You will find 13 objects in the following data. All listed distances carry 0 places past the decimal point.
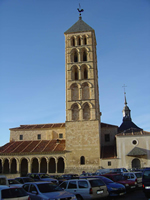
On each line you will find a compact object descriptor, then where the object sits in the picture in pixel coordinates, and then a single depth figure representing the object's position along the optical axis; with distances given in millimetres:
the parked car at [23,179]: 17734
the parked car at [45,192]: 10325
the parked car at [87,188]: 12391
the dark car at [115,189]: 14013
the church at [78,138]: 34750
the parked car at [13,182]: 15914
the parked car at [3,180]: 13184
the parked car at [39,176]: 21612
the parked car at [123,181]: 16516
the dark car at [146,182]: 12994
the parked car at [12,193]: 9281
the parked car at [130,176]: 18109
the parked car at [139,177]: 18312
